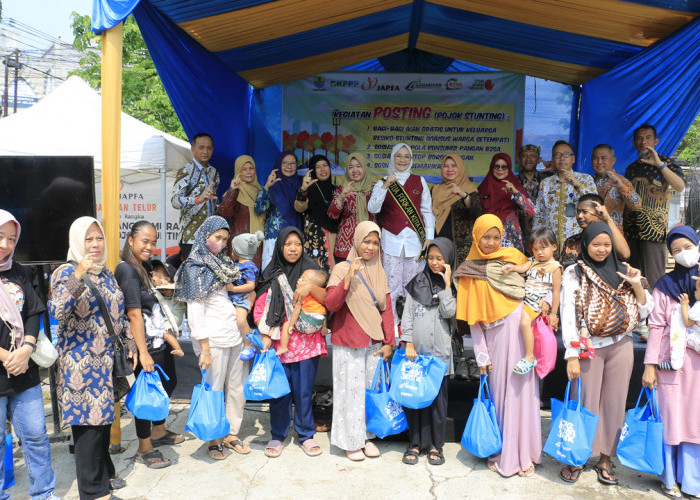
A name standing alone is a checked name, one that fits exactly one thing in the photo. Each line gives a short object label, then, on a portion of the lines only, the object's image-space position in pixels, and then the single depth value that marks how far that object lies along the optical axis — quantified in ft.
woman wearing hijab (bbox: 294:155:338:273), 16.39
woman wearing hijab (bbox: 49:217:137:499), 9.52
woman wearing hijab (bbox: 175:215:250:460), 11.47
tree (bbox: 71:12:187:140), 35.40
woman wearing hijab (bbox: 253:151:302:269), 16.90
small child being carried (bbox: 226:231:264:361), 12.07
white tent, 18.85
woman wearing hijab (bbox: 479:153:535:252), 15.69
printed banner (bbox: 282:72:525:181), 20.12
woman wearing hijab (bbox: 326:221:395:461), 11.61
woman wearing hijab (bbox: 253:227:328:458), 11.97
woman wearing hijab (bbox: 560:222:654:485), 10.59
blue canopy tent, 13.91
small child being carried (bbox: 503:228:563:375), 10.91
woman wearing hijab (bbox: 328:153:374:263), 16.17
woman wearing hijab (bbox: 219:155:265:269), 17.17
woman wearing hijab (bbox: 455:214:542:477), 11.03
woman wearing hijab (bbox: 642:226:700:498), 10.35
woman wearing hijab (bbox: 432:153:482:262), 16.30
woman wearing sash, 15.25
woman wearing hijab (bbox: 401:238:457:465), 11.48
